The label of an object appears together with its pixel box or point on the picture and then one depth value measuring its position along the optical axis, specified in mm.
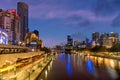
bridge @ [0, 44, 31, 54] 16680
